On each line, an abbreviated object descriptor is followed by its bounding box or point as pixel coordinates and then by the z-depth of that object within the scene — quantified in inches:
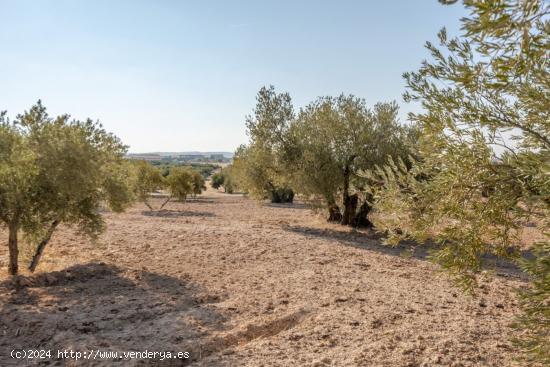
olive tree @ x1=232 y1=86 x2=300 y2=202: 887.7
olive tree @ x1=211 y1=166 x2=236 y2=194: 2489.2
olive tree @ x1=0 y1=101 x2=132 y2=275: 403.2
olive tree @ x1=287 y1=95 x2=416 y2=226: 804.6
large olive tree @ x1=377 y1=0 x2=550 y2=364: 172.4
